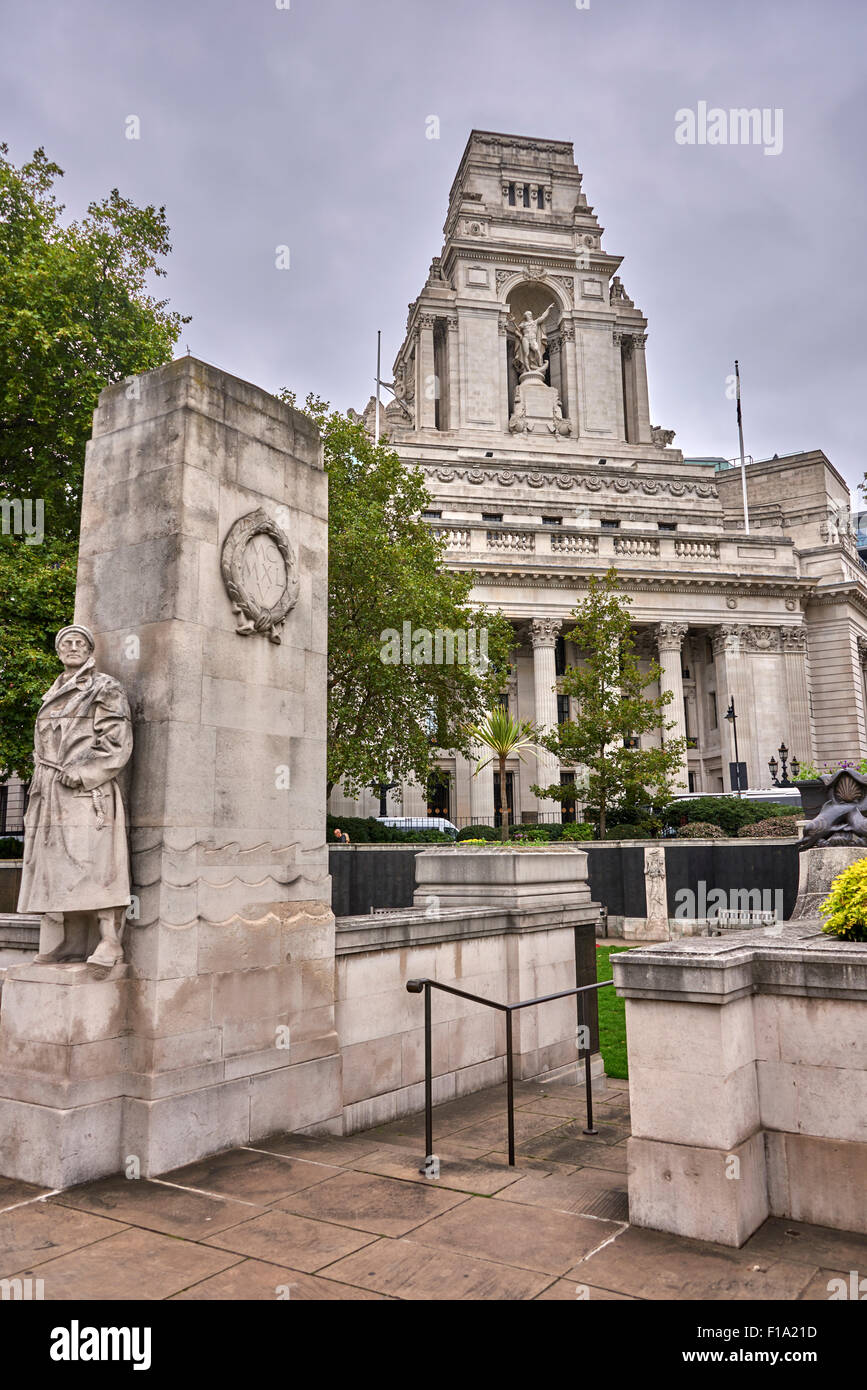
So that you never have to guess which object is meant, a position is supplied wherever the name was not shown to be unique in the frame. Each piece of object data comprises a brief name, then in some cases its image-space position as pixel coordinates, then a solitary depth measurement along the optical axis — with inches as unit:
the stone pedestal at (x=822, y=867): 491.5
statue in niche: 2844.5
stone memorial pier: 257.6
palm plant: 1191.6
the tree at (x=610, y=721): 1429.6
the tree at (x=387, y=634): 1163.9
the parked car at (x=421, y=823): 1556.6
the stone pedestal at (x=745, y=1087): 214.4
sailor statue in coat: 261.7
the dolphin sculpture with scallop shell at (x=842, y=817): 517.7
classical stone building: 2150.6
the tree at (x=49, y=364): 829.8
